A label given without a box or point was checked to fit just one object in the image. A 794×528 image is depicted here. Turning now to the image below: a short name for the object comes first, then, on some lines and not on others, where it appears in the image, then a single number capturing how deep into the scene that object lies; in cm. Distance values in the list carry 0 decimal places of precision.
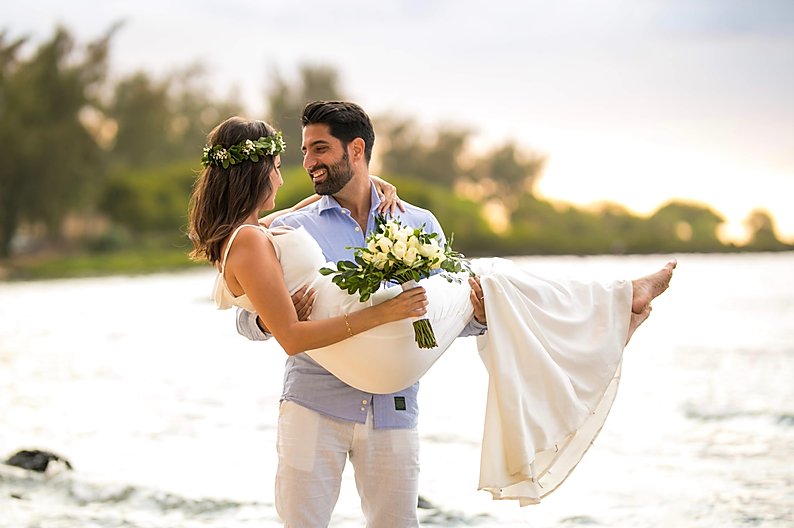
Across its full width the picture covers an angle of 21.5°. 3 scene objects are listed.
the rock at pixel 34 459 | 1448
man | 589
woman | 558
